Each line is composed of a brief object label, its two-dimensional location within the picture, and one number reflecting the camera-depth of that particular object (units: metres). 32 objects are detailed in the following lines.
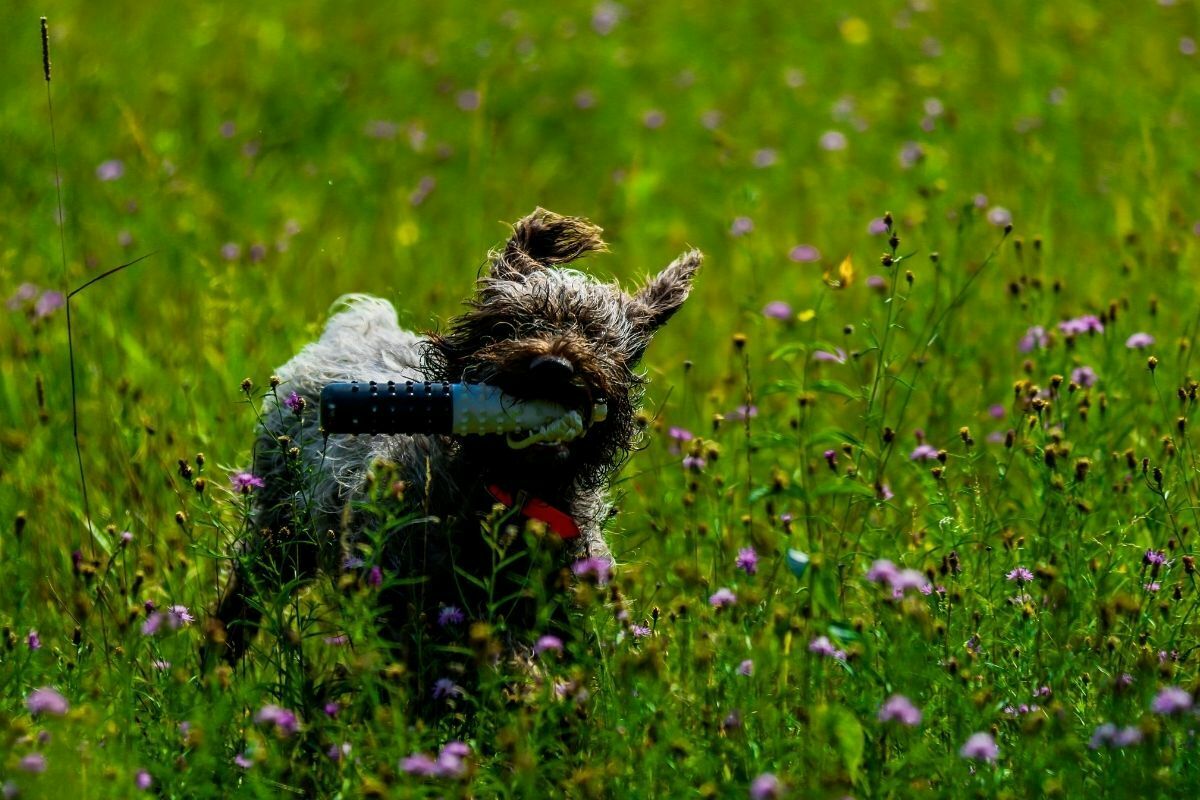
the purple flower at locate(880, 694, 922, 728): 5.86
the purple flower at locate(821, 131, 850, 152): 17.48
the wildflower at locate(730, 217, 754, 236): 11.70
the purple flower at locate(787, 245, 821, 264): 14.44
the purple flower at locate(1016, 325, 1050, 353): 10.40
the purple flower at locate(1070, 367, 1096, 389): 9.82
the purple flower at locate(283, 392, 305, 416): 8.27
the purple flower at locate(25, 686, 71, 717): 5.92
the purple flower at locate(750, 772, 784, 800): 5.57
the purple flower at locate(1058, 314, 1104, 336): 9.94
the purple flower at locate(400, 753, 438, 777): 5.82
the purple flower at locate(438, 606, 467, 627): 7.63
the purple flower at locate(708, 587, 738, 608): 6.88
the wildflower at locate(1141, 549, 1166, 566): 7.63
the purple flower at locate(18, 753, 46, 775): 5.76
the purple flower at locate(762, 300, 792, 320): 12.31
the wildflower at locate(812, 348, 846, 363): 9.09
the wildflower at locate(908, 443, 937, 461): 9.10
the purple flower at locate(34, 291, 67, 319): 12.88
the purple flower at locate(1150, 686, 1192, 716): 5.75
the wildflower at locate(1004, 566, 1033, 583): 7.79
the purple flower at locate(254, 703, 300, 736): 6.27
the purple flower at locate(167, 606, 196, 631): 7.07
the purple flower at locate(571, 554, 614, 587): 6.82
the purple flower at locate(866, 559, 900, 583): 5.98
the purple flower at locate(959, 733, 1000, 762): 5.93
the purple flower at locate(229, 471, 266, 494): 8.46
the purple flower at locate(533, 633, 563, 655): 6.74
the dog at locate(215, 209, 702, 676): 8.08
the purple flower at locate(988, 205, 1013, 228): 13.41
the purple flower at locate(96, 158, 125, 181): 16.14
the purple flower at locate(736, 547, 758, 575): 7.36
